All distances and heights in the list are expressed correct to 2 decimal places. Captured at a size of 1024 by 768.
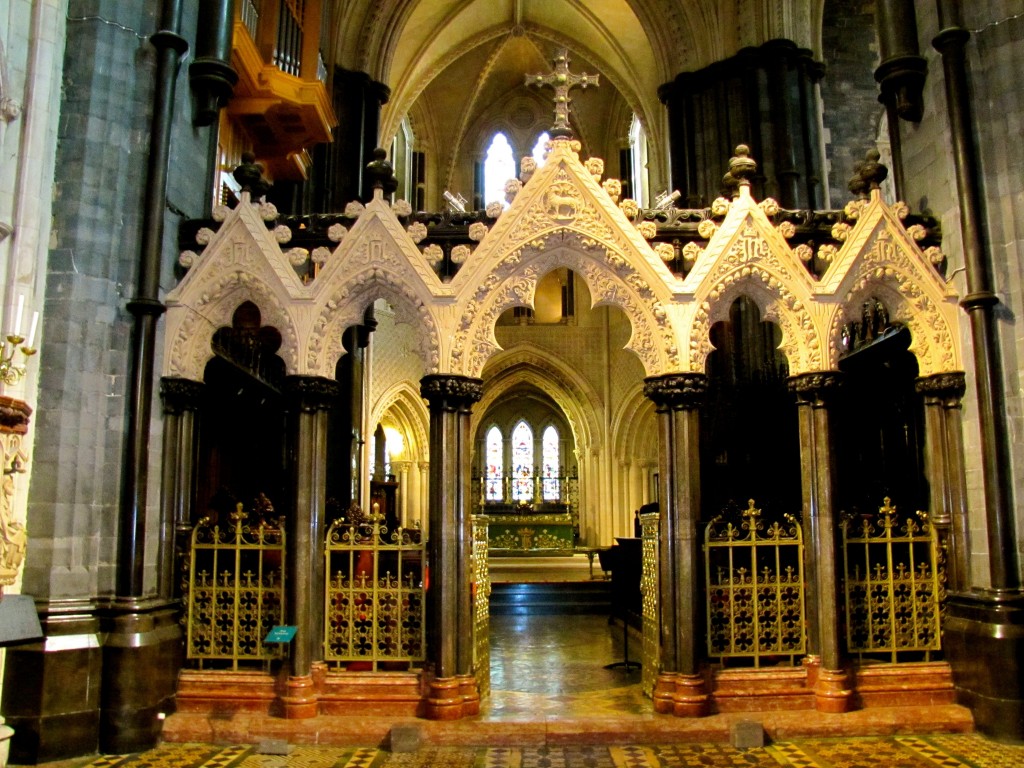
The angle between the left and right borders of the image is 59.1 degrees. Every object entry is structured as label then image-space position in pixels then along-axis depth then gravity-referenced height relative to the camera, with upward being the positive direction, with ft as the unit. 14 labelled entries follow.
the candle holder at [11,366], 15.89 +3.00
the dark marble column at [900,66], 25.14 +12.64
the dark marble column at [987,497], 20.98 +0.63
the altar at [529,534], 71.87 -0.43
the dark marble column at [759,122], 39.40 +18.61
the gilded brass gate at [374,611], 22.98 -2.05
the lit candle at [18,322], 16.88 +3.92
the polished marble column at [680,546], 22.29 -0.48
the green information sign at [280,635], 21.30 -2.44
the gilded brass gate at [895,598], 23.18 -1.89
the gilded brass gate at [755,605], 23.08 -2.01
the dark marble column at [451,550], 22.24 -0.51
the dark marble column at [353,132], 45.98 +20.66
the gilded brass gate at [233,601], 22.91 -1.76
